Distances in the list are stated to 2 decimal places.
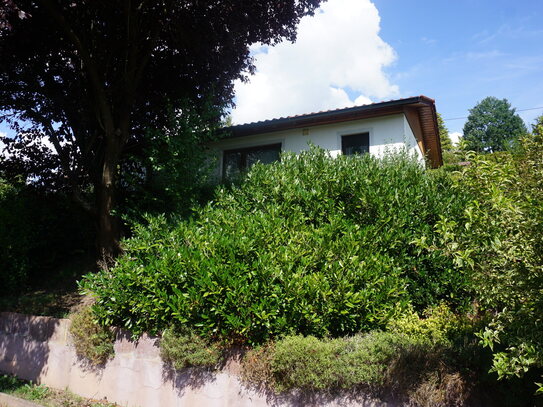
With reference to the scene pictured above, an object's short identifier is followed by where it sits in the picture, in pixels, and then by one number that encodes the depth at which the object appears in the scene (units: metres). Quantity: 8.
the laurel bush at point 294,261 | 4.52
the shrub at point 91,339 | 5.62
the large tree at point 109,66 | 8.28
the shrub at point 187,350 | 4.71
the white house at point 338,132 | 10.37
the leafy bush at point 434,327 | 4.42
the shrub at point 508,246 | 2.66
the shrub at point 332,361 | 3.89
